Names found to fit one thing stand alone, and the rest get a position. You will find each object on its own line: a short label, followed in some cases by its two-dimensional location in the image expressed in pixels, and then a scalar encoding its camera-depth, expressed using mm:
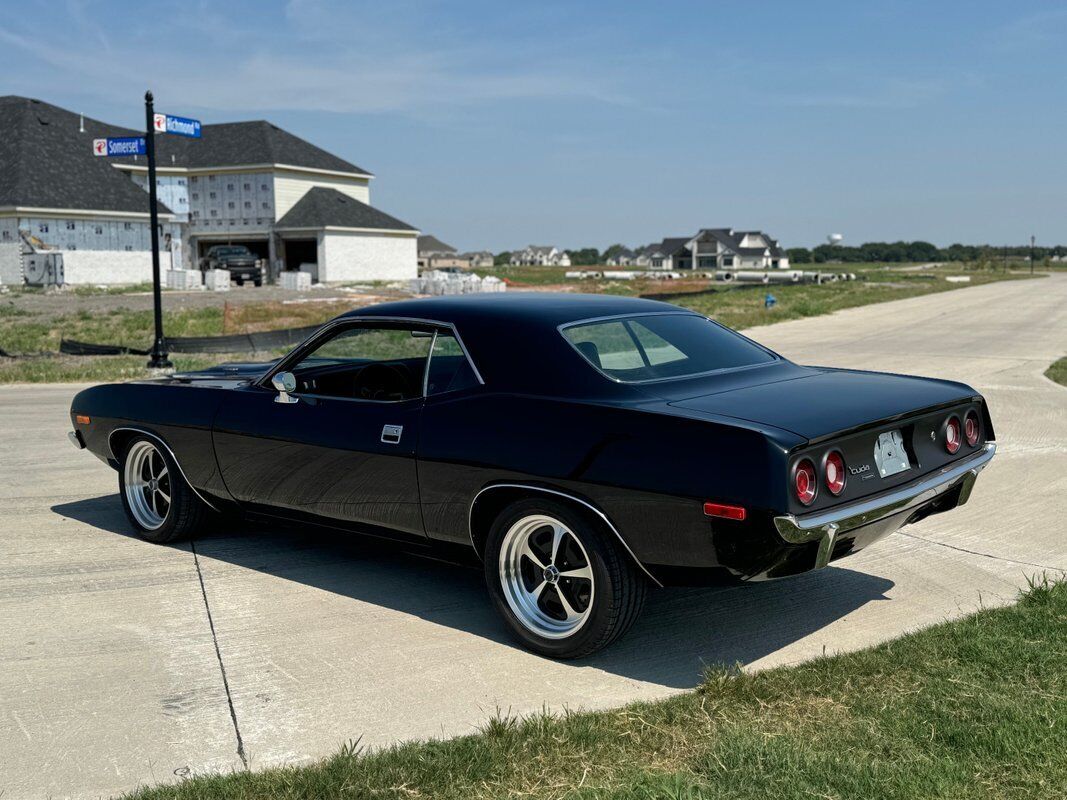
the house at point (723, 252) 150000
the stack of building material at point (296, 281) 47094
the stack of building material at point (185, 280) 46688
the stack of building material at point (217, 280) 45569
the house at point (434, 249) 142250
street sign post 15359
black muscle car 4047
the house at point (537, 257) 192125
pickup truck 49062
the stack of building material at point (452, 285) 42125
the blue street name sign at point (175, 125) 15062
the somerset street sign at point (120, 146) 14734
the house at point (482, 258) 183125
